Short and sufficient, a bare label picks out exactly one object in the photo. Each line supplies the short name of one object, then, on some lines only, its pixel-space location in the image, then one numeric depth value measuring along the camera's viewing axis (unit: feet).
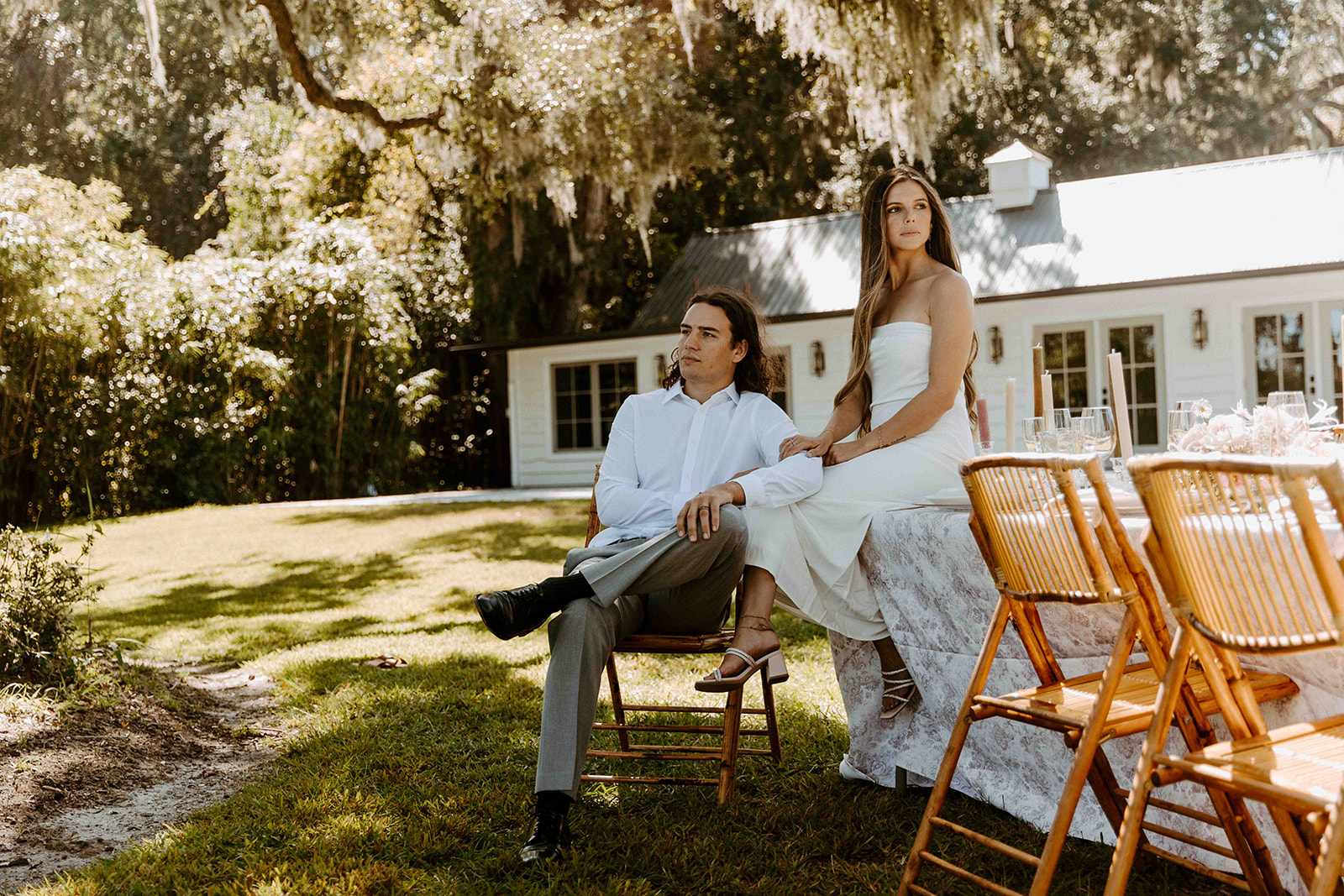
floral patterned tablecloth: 8.69
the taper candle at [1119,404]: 10.02
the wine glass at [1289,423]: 8.41
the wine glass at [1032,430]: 10.43
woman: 10.17
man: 9.29
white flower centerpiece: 8.39
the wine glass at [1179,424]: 9.64
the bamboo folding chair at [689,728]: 10.16
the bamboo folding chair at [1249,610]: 5.18
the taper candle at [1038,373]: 11.02
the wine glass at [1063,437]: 9.94
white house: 39.32
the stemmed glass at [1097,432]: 9.98
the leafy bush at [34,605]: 13.04
